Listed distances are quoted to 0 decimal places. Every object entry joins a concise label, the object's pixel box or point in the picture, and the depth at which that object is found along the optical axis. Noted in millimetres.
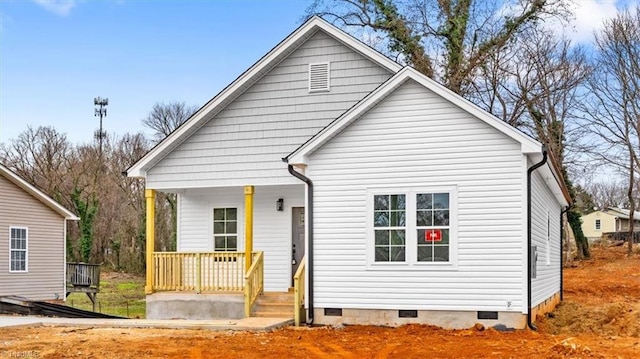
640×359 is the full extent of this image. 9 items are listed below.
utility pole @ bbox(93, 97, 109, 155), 49875
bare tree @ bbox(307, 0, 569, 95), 28625
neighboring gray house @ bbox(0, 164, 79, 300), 23531
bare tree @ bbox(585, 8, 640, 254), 34688
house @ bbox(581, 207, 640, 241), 72625
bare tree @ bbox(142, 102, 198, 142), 49159
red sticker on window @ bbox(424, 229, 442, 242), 12664
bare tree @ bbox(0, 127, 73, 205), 41812
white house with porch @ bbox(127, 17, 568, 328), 12336
